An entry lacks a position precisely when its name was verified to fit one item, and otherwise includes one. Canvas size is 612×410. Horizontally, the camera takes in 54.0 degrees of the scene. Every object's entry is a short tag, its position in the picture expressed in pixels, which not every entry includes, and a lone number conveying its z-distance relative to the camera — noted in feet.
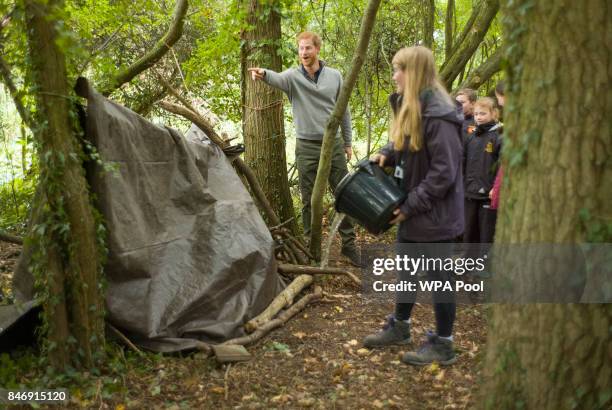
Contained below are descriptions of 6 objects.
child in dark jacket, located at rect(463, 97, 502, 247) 16.11
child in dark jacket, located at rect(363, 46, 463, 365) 10.48
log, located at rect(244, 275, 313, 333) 13.46
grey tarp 11.55
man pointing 17.22
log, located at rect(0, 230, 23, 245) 13.37
